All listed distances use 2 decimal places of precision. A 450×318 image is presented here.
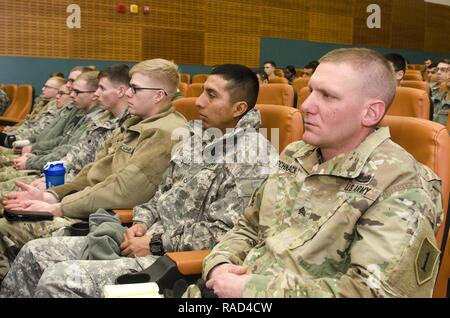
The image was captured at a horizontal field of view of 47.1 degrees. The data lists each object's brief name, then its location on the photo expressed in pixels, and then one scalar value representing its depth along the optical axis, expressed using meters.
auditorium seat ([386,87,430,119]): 2.21
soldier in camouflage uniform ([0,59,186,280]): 2.38
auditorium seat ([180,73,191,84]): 8.18
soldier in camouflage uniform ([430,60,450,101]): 5.03
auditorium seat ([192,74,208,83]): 7.78
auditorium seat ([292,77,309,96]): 5.16
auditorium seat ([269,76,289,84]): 5.54
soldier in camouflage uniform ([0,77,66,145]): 5.13
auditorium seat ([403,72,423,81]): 6.33
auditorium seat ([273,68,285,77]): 8.95
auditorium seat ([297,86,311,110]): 3.14
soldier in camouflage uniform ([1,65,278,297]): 1.82
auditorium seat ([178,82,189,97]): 4.37
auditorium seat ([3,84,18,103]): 7.11
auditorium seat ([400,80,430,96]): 3.52
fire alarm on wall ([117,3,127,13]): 8.64
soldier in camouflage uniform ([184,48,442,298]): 1.20
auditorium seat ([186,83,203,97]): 4.05
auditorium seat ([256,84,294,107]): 2.90
